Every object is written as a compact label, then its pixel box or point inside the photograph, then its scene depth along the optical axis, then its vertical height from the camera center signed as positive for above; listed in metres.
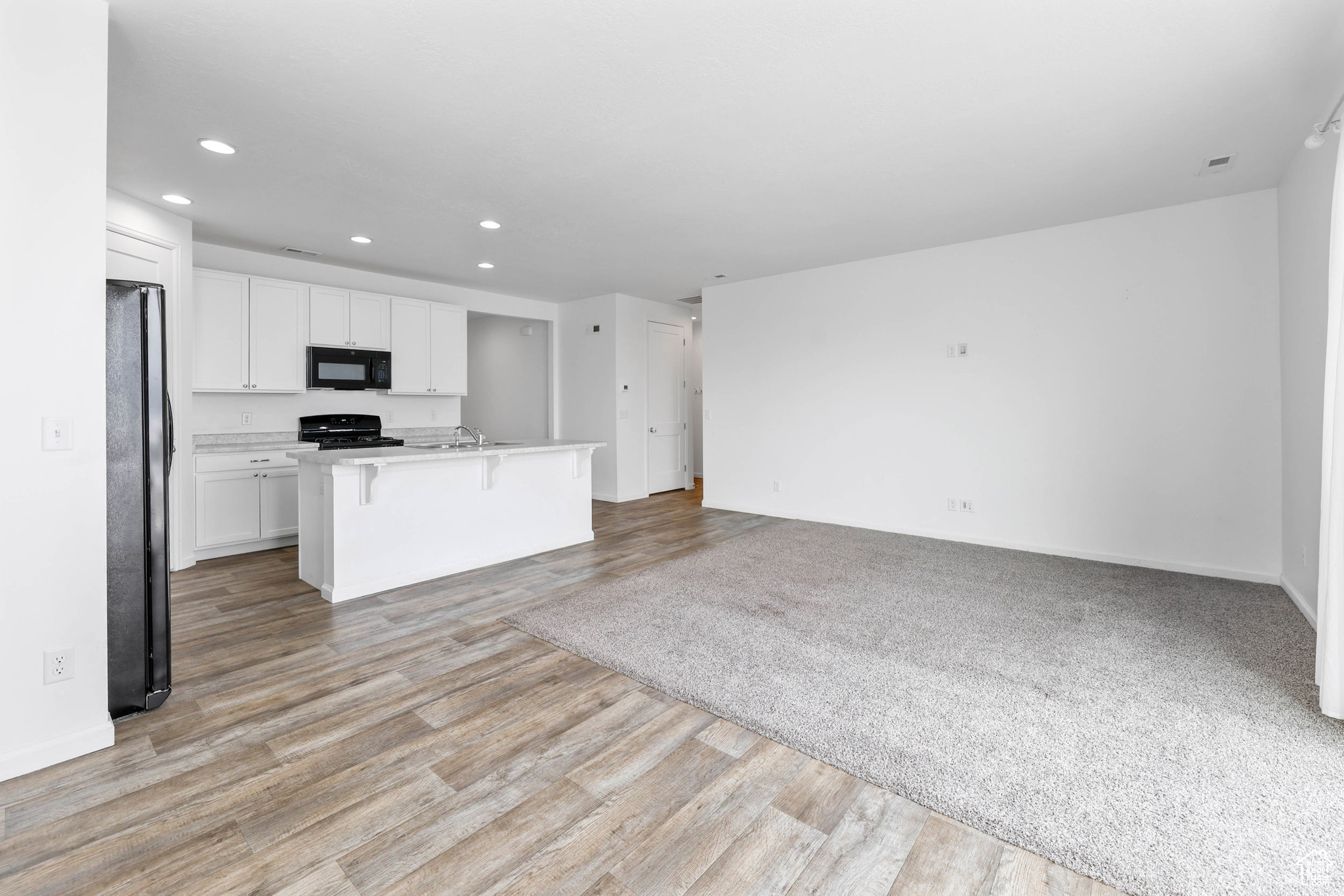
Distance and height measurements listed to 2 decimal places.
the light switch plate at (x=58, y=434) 1.91 +0.07
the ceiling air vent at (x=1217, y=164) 3.31 +1.68
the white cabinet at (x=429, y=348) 5.89 +1.12
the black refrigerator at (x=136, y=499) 2.18 -0.18
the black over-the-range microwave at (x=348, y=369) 5.23 +0.80
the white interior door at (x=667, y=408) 7.70 +0.58
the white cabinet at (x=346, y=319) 5.28 +1.29
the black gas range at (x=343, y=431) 5.46 +0.21
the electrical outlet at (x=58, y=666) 1.92 -0.72
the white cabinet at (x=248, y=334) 4.65 +1.02
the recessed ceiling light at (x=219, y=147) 3.03 +1.66
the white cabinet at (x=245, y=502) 4.49 -0.40
